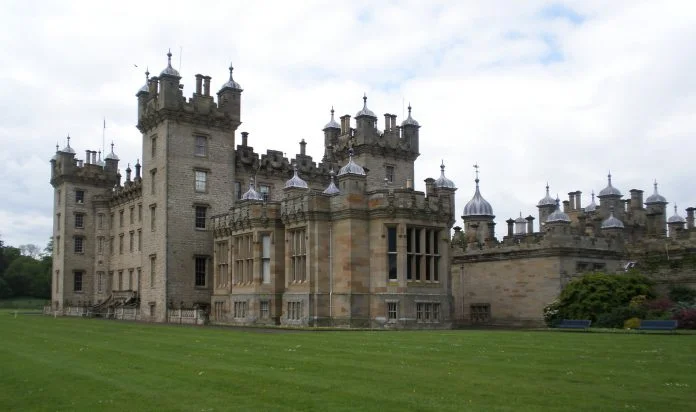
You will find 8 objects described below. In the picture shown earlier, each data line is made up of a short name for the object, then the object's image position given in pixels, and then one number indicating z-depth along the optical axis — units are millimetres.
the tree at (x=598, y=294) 35031
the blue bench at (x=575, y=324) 32625
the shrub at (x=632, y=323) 31406
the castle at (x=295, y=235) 36031
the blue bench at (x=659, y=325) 28500
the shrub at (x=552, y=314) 36781
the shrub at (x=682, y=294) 35656
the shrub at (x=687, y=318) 30194
